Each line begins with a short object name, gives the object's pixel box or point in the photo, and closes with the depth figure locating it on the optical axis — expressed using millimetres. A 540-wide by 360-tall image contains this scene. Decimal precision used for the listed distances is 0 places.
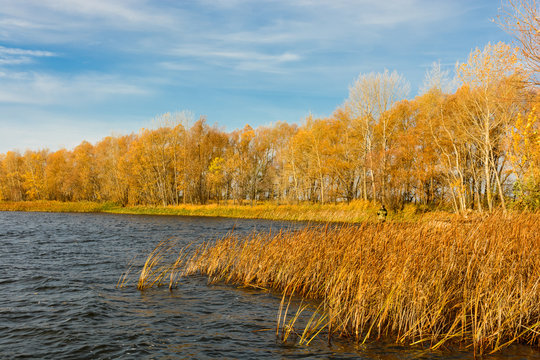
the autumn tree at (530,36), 12288
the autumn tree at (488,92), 25828
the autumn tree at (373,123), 40594
